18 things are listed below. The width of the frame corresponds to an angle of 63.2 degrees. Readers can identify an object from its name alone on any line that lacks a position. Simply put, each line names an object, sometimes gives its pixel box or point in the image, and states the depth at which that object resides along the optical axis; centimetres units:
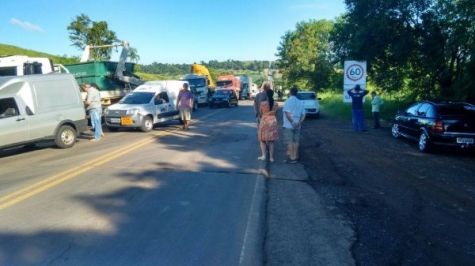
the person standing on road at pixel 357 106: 1511
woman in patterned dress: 891
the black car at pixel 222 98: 3122
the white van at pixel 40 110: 985
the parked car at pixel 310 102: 2164
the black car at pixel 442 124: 1035
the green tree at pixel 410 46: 1548
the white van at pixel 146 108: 1449
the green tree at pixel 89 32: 3584
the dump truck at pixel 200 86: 3242
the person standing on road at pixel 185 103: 1521
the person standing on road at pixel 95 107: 1262
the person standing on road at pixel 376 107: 1634
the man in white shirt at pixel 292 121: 898
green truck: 1812
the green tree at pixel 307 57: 4812
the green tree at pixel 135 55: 4012
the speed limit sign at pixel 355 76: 1609
